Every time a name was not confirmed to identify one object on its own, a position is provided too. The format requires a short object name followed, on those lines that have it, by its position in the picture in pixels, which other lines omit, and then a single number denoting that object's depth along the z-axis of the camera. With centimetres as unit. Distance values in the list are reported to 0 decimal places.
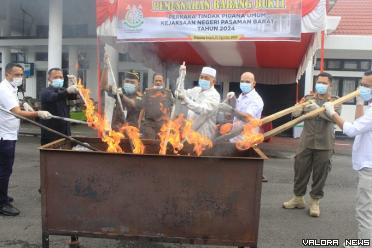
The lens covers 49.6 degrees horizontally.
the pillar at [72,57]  1351
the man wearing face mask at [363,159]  342
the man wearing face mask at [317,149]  465
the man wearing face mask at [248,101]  473
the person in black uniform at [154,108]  576
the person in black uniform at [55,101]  499
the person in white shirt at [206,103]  410
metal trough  305
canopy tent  624
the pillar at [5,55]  1484
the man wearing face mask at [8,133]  435
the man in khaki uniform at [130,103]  504
